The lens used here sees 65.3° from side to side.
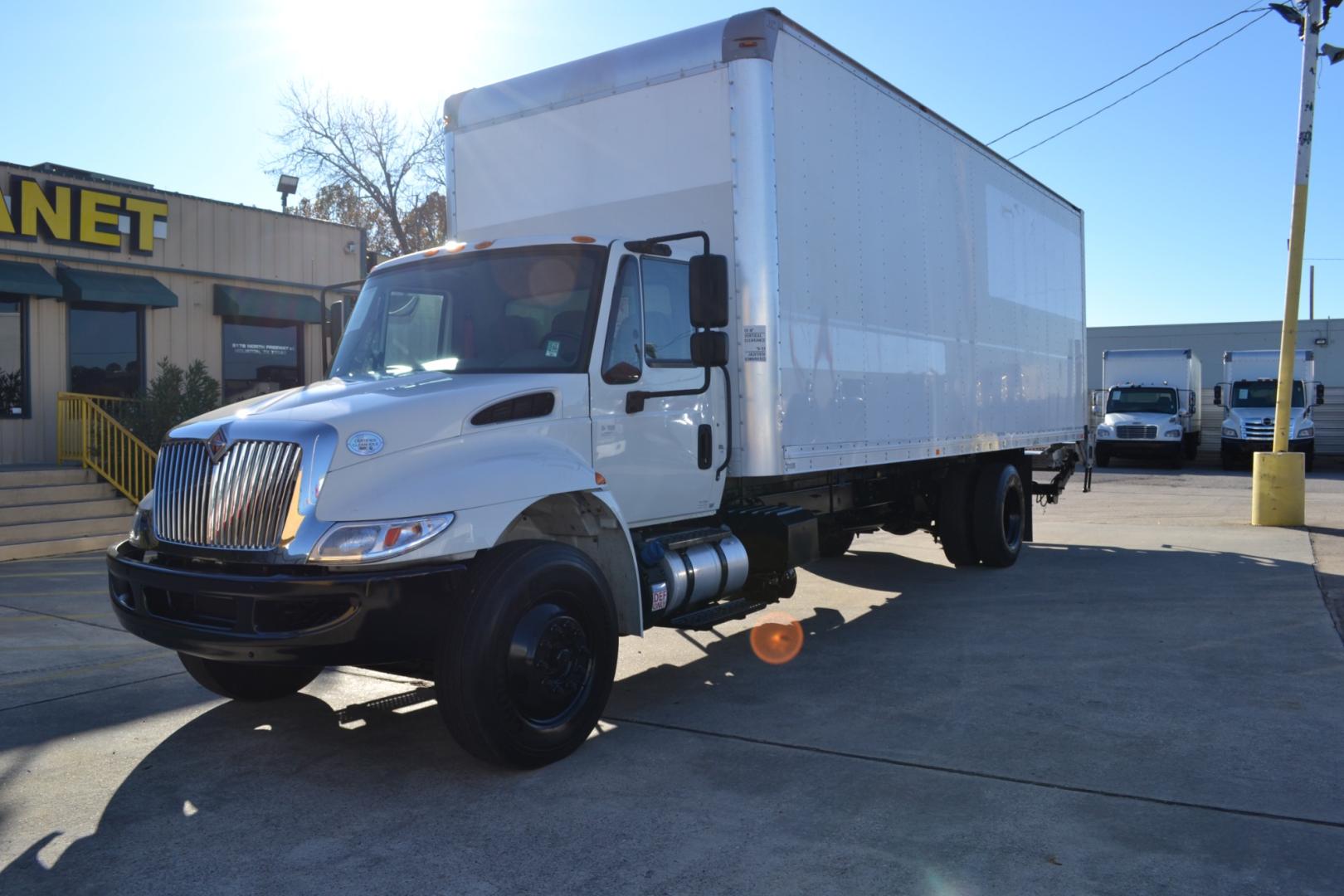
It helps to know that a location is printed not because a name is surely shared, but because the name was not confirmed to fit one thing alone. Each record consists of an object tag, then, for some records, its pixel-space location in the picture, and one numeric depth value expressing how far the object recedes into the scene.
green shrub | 15.10
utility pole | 13.92
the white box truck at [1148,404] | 28.80
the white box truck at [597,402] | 4.42
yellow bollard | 14.51
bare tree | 41.11
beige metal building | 15.72
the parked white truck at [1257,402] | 28.06
